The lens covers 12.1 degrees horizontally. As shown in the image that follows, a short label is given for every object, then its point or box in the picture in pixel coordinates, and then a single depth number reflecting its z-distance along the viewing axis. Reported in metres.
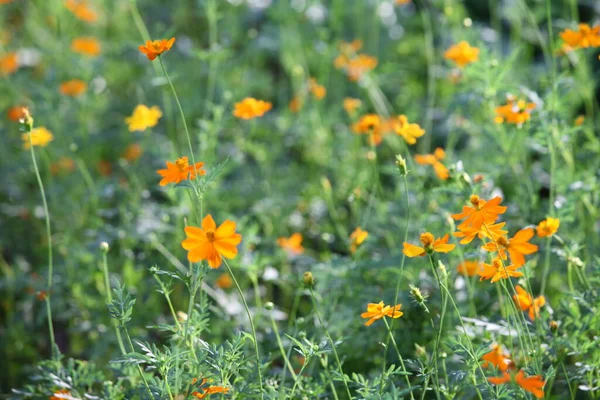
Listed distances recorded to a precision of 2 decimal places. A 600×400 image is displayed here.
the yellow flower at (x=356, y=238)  3.21
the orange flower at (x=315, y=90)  3.63
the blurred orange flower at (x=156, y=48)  3.02
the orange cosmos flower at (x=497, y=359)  2.99
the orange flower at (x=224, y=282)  3.54
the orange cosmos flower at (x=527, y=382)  2.86
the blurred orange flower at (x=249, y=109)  3.32
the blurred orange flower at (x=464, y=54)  3.36
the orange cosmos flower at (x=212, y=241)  2.94
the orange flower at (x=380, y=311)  2.99
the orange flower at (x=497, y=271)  2.98
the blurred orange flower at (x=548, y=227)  3.07
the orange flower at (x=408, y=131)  3.19
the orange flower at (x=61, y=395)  3.06
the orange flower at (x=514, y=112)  3.20
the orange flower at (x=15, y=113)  3.69
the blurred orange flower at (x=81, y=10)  4.30
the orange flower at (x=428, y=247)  2.95
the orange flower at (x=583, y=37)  3.21
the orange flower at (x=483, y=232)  2.96
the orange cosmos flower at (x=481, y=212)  2.97
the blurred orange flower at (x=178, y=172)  3.02
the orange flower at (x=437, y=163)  3.20
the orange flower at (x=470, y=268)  3.25
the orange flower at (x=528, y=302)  3.09
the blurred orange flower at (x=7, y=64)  3.86
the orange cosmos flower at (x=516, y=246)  2.97
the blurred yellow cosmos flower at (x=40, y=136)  3.37
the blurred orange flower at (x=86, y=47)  3.92
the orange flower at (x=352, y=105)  3.50
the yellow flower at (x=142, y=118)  3.32
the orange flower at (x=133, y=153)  3.79
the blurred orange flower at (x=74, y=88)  3.68
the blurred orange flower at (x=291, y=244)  3.47
